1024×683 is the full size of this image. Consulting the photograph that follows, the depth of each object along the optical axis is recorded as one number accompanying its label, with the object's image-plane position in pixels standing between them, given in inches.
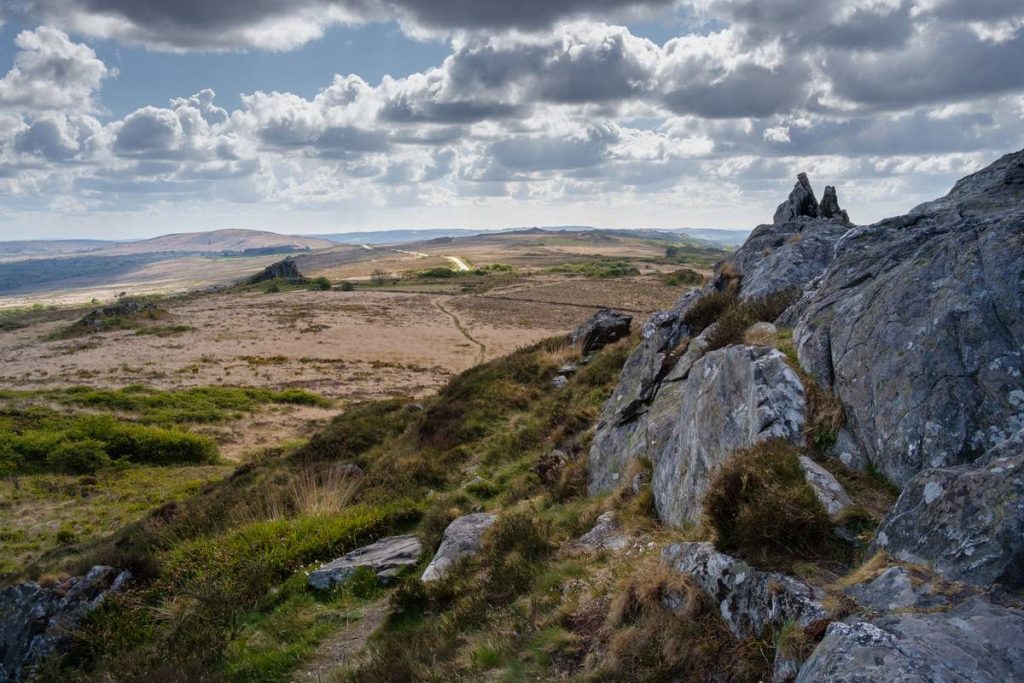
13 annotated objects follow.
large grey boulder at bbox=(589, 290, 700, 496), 428.5
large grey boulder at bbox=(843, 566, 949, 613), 166.1
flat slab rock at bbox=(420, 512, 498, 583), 357.1
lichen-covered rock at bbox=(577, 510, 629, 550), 314.7
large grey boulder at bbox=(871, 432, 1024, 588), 164.7
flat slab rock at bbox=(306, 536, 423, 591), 386.3
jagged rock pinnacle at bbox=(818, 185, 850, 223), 997.8
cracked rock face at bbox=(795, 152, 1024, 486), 229.3
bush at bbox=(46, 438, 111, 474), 1024.9
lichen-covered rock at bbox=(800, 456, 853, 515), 224.1
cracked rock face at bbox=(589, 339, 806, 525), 283.4
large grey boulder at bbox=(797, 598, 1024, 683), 139.3
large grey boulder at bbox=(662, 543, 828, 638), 184.6
